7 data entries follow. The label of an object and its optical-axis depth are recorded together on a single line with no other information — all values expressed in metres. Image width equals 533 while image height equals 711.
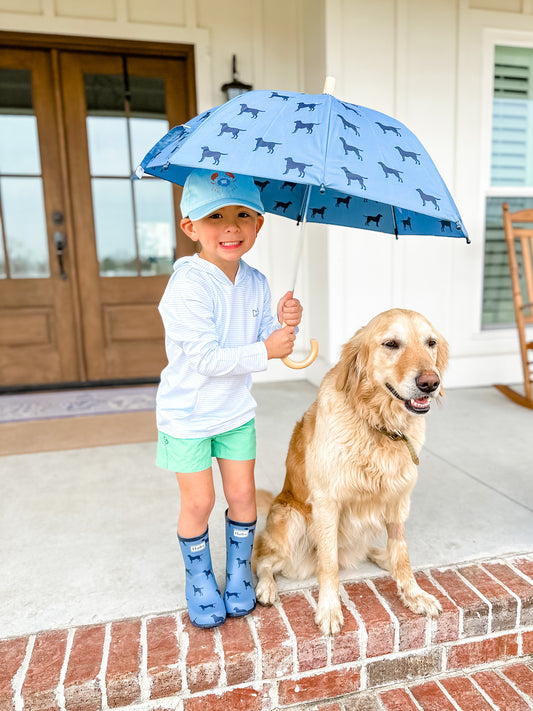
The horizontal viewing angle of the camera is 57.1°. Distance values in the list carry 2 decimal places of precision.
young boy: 1.29
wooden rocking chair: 3.63
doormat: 3.58
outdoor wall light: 3.89
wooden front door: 4.00
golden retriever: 1.41
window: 3.97
